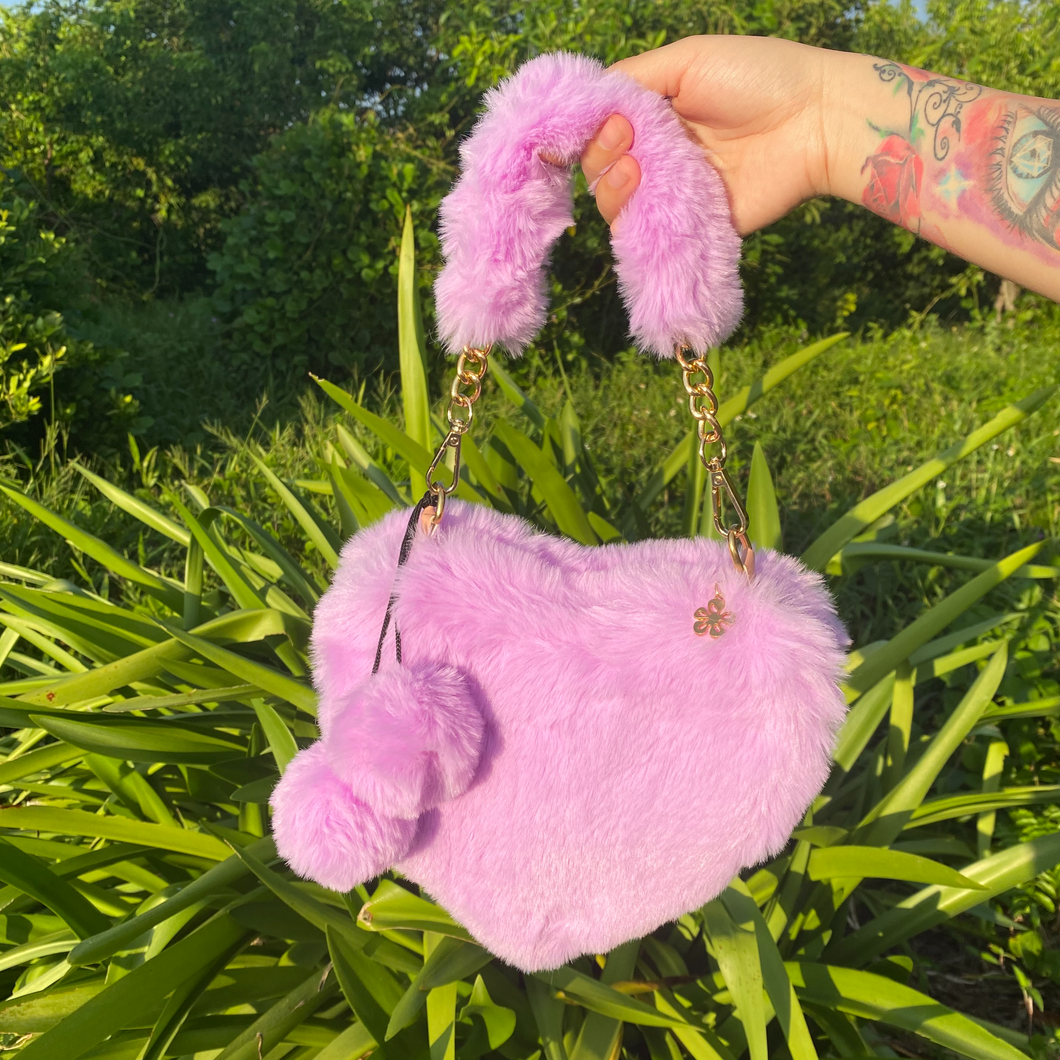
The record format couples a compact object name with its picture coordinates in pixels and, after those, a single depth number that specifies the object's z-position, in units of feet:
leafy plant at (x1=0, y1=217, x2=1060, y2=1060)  3.14
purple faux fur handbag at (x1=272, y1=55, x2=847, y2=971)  2.19
